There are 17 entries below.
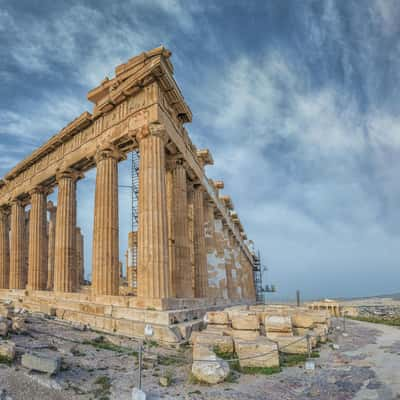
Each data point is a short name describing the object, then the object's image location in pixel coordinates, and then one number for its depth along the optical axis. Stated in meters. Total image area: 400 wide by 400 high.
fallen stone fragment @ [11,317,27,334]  8.82
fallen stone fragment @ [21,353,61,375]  6.07
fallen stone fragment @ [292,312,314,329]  11.99
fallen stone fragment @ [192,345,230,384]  6.86
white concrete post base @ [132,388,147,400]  5.69
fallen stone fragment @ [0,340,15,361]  6.50
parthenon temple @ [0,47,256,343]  12.82
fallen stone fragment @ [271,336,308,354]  9.38
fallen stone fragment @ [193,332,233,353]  8.77
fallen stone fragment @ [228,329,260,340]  9.98
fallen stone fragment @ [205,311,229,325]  11.05
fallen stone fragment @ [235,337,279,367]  7.90
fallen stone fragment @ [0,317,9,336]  8.28
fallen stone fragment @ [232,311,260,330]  10.20
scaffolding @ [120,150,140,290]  25.22
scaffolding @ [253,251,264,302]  62.25
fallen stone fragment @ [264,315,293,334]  10.17
